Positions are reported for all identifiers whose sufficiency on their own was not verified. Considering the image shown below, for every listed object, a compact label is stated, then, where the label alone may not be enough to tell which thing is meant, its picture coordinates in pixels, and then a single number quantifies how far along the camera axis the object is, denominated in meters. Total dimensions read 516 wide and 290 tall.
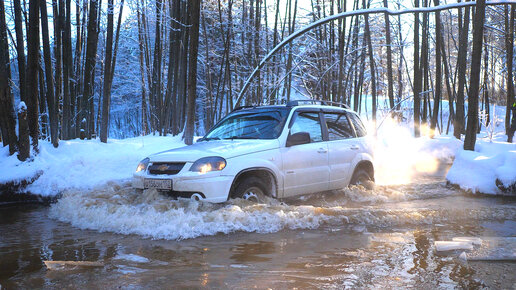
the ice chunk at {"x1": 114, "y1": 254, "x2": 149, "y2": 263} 3.94
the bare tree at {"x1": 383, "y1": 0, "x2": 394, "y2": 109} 19.16
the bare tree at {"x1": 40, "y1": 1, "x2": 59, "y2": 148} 10.63
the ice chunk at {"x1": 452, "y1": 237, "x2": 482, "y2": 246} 4.37
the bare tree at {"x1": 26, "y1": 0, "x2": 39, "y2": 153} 8.91
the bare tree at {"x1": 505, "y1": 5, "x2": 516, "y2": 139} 19.00
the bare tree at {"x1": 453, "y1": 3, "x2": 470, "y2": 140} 14.14
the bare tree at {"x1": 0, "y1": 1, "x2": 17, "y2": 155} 9.05
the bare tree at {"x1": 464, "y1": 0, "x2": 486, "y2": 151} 9.27
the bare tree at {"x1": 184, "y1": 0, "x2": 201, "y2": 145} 10.55
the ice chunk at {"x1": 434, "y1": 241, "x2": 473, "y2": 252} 4.16
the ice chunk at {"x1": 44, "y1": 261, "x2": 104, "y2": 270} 3.66
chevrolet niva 5.41
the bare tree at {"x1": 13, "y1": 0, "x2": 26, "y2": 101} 9.67
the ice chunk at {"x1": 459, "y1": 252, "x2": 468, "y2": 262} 3.90
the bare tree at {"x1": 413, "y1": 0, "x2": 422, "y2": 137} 17.36
